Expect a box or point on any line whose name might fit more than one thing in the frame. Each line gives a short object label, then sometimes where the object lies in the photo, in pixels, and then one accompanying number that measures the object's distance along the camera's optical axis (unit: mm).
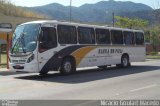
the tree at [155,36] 45950
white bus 14106
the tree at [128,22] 44023
